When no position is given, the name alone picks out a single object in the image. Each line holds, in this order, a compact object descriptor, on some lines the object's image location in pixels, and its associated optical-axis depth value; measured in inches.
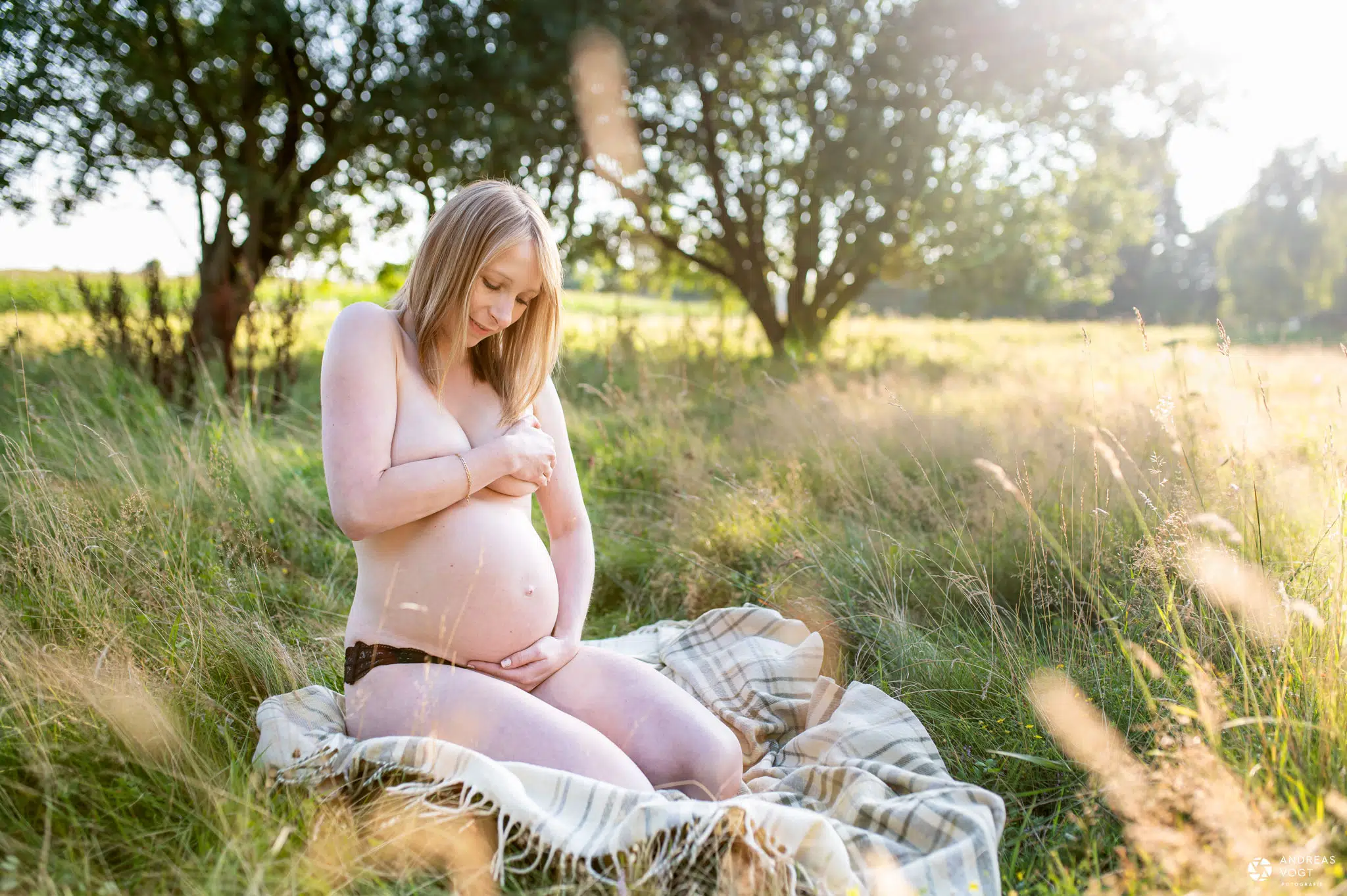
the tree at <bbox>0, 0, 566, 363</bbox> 315.6
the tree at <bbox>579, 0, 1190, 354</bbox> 352.5
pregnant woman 74.0
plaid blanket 64.6
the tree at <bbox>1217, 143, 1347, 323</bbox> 1323.8
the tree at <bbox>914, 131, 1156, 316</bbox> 405.4
